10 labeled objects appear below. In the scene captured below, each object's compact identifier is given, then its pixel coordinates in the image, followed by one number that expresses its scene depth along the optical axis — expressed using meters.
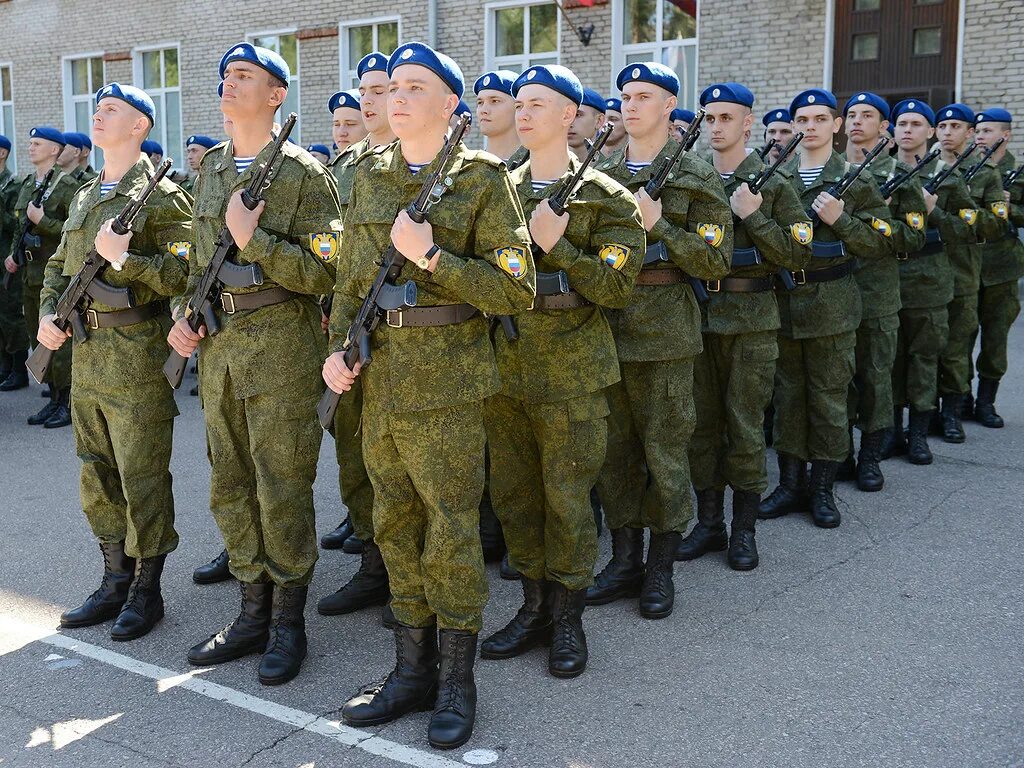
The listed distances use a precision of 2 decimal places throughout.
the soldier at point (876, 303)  6.25
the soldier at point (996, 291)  7.82
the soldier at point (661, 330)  4.41
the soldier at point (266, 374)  3.83
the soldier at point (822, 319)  5.66
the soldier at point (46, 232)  8.20
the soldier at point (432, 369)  3.27
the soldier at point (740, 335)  5.01
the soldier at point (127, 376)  4.20
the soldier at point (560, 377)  3.79
